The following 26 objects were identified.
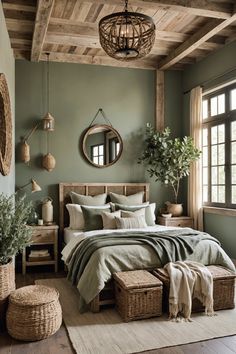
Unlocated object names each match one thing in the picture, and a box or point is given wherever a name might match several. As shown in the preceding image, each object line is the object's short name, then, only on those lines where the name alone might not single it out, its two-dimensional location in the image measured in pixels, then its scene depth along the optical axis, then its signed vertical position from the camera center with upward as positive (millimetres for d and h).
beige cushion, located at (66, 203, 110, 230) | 5227 -664
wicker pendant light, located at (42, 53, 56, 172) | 5457 +286
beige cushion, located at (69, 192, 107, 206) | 5453 -424
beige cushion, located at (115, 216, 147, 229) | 4766 -708
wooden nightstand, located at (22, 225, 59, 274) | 5062 -1018
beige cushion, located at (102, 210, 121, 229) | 4848 -676
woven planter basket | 2986 -1004
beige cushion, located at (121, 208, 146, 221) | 4965 -603
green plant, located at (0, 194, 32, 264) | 2922 -506
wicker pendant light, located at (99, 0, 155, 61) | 3084 +1286
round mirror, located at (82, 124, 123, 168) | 5828 +473
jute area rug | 2812 -1419
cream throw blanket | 3350 -1161
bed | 3523 -936
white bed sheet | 4725 -886
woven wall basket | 3533 +499
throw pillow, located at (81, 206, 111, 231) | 4965 -675
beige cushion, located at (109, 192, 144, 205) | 5590 -433
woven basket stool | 2854 -1209
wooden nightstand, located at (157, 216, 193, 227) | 5654 -812
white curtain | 5703 +22
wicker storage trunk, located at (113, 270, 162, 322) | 3266 -1203
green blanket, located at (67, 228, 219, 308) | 3781 -805
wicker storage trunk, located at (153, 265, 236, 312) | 3535 -1243
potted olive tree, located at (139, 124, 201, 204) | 5570 +278
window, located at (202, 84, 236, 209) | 5125 +386
